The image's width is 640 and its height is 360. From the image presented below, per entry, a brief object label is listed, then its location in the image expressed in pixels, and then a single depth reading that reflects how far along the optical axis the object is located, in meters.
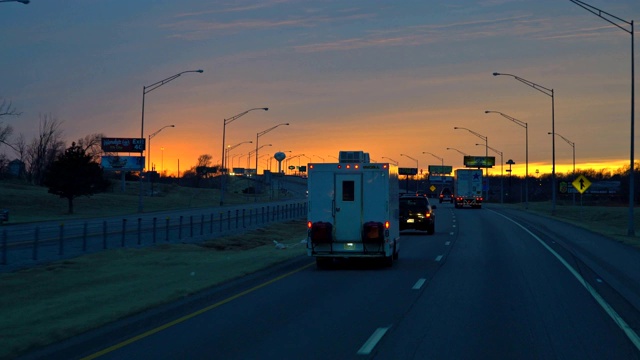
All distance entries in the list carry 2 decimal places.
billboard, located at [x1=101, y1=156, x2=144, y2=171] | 119.98
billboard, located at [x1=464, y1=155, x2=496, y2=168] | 162.00
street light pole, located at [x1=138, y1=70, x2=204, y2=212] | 52.05
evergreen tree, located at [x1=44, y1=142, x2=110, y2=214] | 72.94
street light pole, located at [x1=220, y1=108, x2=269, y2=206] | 83.51
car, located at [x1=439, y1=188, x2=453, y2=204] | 120.44
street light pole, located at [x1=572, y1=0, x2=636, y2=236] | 37.94
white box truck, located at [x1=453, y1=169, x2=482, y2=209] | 88.50
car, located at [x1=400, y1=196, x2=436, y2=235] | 42.94
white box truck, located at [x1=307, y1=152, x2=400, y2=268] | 23.17
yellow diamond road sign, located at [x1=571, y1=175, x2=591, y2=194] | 58.69
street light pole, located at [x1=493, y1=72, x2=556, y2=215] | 66.12
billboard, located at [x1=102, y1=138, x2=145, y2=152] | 118.12
